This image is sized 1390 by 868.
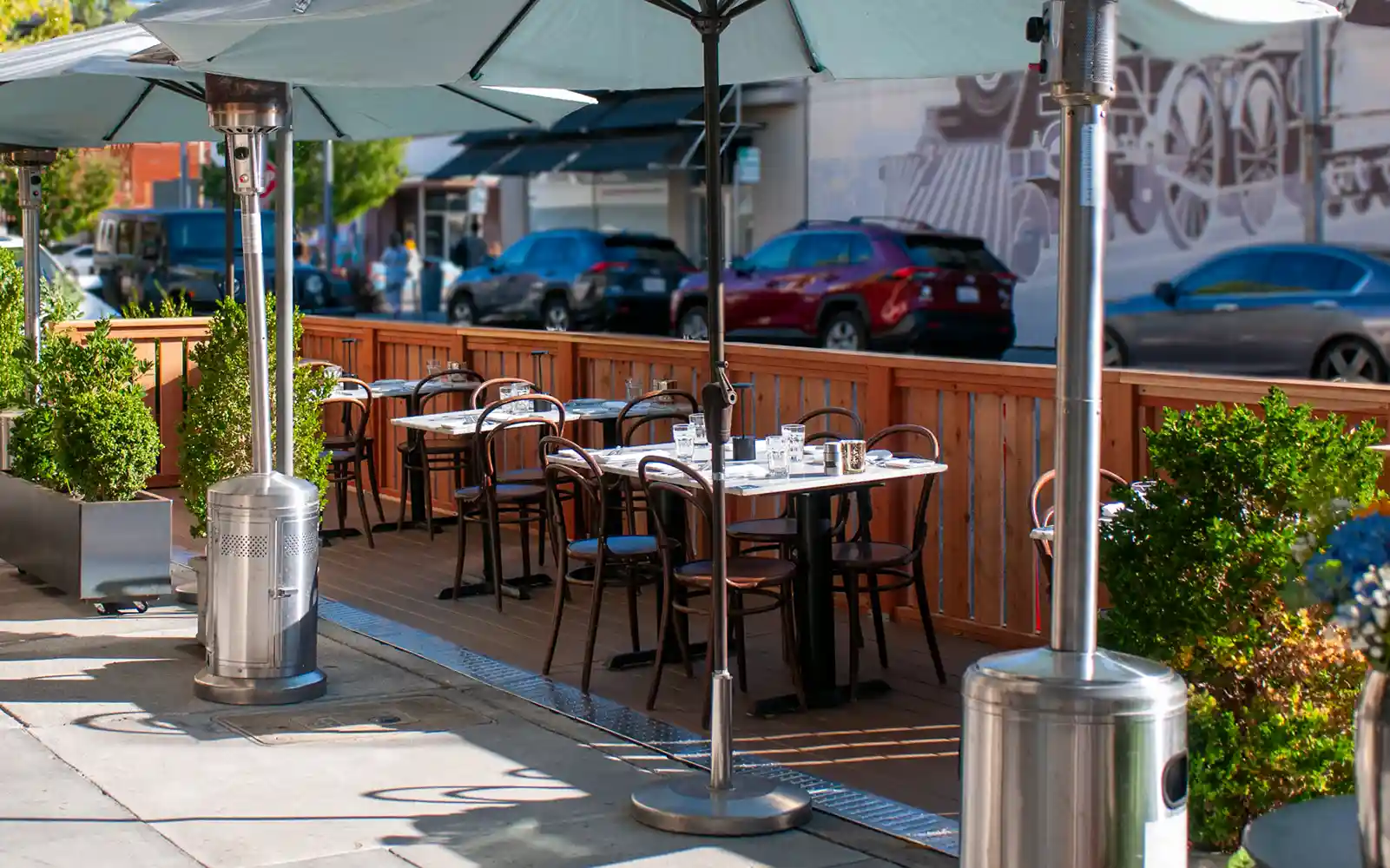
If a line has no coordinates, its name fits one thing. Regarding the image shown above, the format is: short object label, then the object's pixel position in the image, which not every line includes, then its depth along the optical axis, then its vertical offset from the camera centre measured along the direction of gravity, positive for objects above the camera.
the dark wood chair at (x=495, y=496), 8.91 -0.96
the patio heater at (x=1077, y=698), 3.87 -0.85
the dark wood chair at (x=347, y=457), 11.18 -0.94
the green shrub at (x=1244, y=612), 4.76 -0.81
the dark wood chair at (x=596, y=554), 7.23 -1.02
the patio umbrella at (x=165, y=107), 9.25 +1.15
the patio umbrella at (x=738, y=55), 4.00 +0.97
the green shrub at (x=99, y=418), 8.68 -0.54
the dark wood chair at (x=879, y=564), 7.20 -1.03
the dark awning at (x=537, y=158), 35.41 +3.06
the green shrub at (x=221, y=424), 8.09 -0.52
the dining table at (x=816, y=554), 6.95 -0.97
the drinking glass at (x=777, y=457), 7.14 -0.59
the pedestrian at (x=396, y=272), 39.38 +0.84
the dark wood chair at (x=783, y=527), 7.76 -0.97
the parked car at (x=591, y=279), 26.03 +0.45
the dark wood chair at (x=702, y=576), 6.81 -1.03
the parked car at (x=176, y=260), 28.95 +0.82
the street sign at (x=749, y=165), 29.83 +2.45
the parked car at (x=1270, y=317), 16.31 -0.05
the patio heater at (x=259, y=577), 6.93 -1.05
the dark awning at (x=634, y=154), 32.69 +2.96
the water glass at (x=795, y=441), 7.24 -0.53
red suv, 20.55 +0.23
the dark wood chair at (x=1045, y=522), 6.12 -0.74
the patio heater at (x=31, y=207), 10.24 +0.59
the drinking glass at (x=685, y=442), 7.70 -0.57
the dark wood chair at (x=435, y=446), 10.74 -0.85
